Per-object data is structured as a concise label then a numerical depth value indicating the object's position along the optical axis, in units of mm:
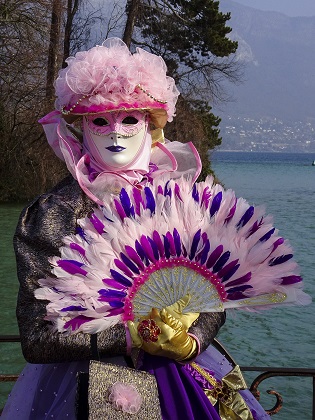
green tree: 22812
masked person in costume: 1867
